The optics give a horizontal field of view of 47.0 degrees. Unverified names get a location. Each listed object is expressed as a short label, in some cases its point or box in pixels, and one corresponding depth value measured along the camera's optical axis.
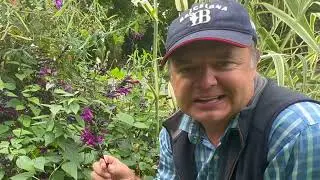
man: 0.82
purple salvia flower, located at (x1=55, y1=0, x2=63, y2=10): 1.51
